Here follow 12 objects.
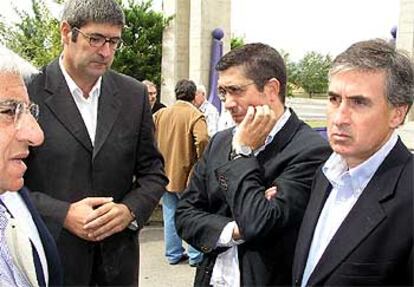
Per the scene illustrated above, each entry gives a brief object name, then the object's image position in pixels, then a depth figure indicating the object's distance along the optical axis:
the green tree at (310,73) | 45.32
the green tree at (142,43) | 10.55
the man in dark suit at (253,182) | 1.95
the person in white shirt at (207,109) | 7.60
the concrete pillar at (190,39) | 9.77
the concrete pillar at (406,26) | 6.77
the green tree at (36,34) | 11.02
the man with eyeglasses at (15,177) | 1.55
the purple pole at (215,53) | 9.60
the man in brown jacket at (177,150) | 5.63
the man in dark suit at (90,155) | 2.24
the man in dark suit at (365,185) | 1.57
